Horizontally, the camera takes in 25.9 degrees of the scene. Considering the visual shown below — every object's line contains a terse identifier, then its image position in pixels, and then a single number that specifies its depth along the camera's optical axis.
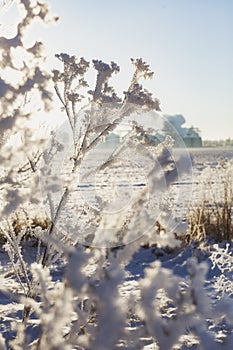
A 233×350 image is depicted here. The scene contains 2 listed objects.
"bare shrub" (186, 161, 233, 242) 6.65
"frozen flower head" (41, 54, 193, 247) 2.53
